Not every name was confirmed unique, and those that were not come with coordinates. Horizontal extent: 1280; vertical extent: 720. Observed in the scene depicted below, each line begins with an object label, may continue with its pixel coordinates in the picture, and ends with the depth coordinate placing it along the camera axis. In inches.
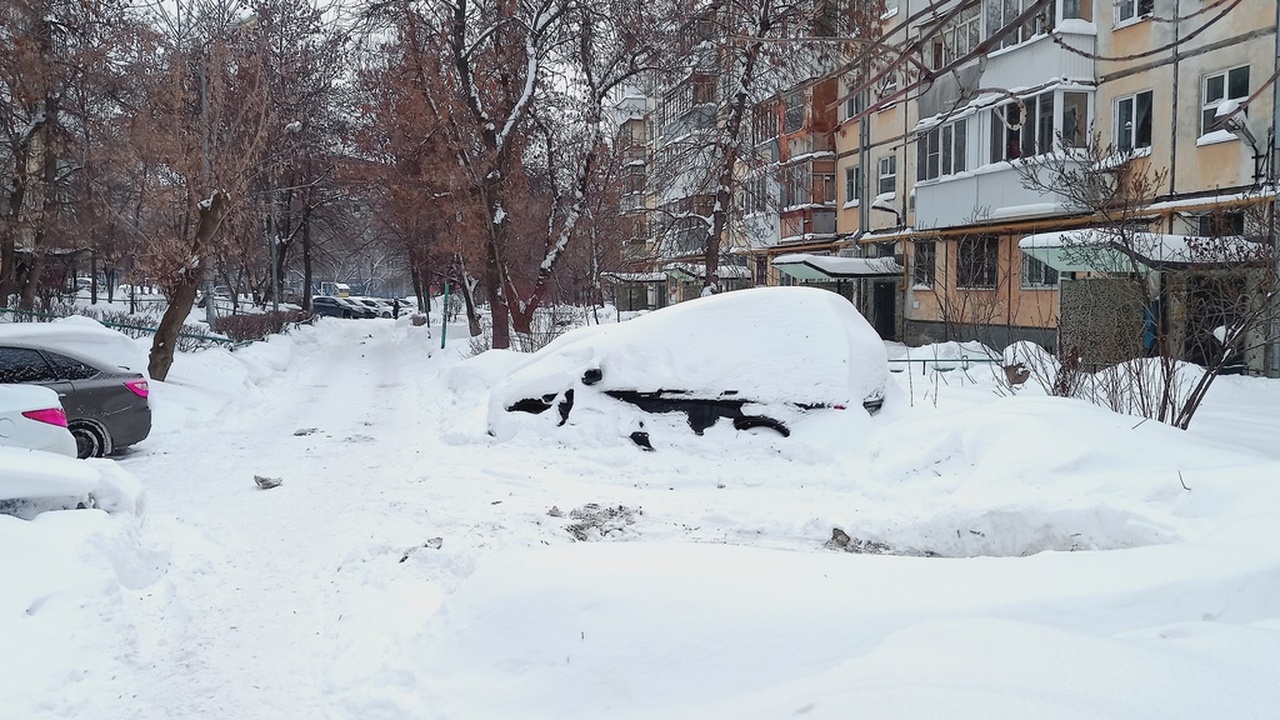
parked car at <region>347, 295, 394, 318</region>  2307.6
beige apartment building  660.1
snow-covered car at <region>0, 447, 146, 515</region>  220.4
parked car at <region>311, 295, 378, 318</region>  2153.1
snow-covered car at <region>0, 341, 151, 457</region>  384.2
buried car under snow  378.6
